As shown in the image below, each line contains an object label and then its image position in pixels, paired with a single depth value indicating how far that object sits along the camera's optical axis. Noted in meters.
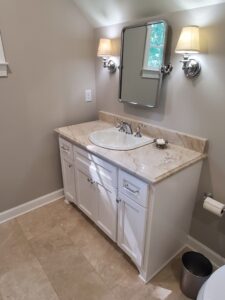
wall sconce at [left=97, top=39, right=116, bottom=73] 1.90
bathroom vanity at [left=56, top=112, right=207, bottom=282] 1.29
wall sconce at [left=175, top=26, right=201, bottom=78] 1.29
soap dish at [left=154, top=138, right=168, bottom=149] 1.57
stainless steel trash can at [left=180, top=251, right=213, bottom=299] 1.35
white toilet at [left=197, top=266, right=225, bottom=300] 0.90
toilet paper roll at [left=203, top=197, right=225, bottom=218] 1.38
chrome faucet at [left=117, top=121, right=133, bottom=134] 1.84
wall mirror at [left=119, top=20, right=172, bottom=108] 1.55
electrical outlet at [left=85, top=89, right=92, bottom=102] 2.27
